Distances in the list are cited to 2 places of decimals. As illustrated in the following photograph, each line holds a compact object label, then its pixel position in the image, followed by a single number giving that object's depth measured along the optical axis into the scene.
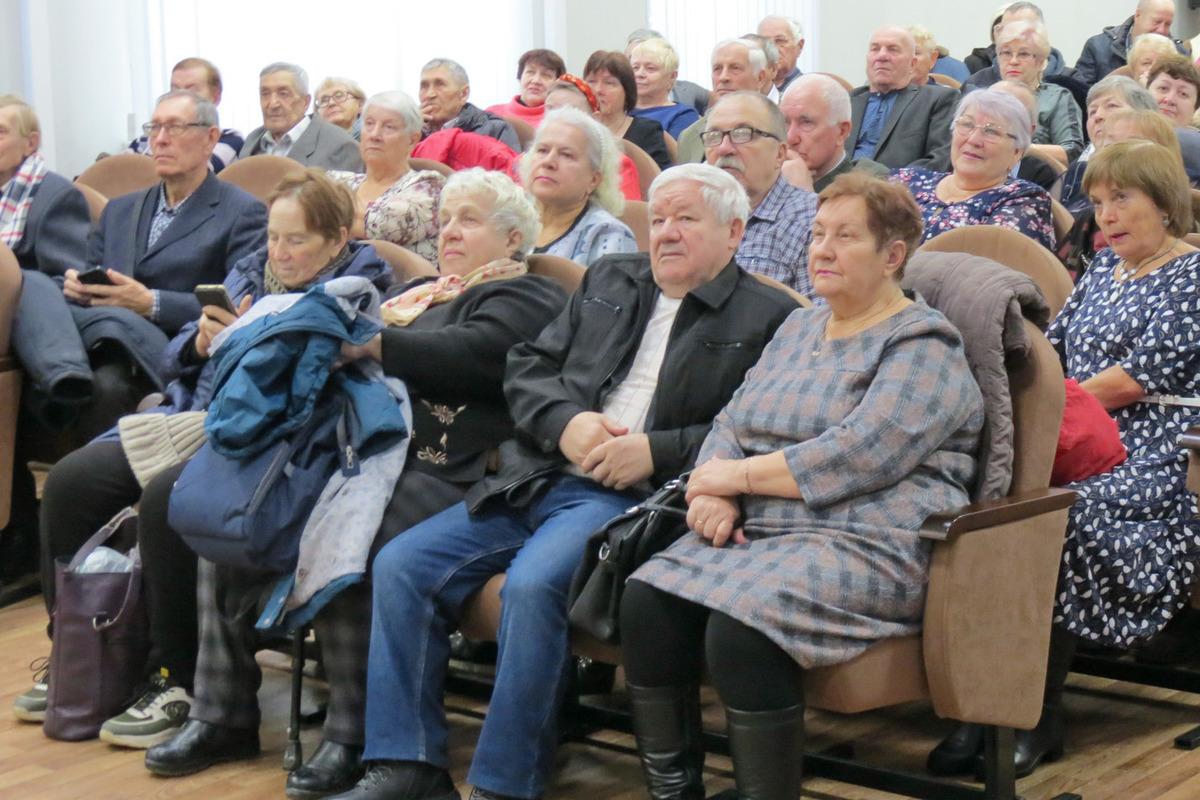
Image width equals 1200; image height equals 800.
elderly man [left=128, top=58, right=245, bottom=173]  6.43
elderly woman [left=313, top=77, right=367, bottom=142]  6.70
